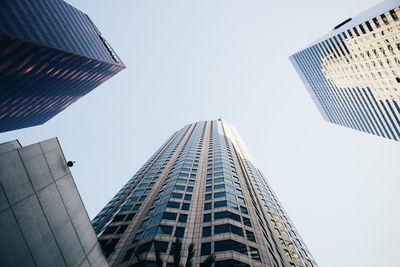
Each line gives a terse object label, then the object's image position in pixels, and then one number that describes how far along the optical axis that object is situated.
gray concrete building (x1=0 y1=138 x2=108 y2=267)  9.09
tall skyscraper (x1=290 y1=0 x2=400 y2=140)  53.84
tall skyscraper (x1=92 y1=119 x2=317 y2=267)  32.34
